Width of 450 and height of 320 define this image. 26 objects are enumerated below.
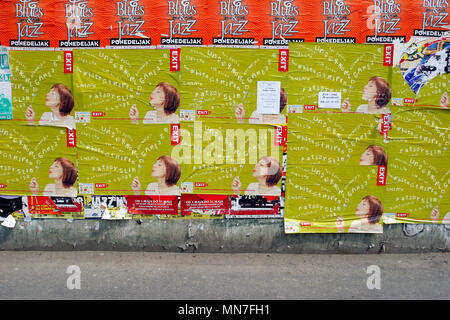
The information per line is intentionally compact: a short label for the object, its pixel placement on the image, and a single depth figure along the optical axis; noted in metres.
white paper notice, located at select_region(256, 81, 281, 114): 5.23
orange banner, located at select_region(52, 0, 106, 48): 5.14
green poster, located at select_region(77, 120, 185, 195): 5.30
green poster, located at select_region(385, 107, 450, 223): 5.30
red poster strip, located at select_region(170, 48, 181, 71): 5.17
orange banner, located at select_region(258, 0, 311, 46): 5.11
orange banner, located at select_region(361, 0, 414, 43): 5.12
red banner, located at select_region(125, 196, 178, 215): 5.43
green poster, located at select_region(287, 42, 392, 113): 5.19
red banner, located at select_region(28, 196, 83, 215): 5.45
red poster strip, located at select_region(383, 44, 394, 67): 5.18
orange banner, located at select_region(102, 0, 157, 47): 5.13
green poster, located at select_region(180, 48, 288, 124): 5.18
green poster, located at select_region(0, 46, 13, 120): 5.23
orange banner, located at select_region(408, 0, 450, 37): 5.12
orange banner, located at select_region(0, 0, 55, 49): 5.16
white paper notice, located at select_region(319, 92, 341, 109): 5.26
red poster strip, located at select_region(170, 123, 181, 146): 5.28
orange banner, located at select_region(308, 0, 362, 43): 5.11
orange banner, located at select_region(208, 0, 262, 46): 5.11
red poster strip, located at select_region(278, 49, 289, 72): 5.18
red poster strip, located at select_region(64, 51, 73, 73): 5.20
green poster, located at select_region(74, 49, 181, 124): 5.20
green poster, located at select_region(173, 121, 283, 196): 5.30
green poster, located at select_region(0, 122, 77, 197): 5.34
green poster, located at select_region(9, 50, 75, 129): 5.22
